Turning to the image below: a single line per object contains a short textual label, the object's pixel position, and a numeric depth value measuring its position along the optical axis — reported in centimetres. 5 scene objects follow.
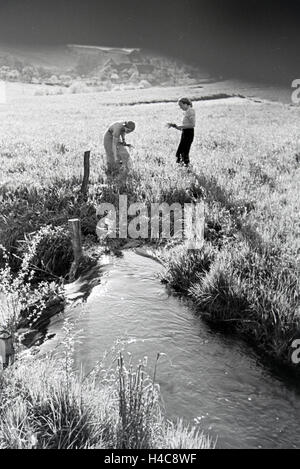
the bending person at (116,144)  1165
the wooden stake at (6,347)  495
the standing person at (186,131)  1227
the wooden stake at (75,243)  774
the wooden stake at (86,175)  1044
